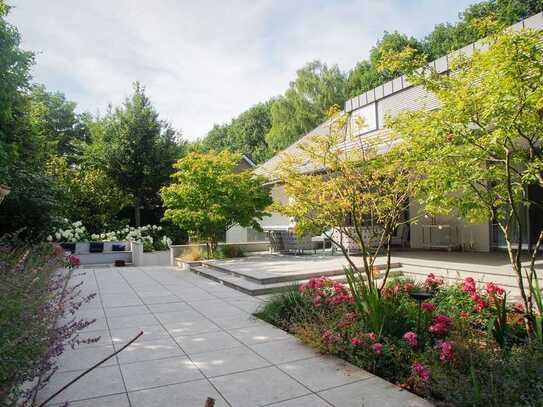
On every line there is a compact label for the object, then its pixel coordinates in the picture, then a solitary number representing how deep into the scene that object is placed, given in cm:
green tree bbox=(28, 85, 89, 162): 2648
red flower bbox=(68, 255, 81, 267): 896
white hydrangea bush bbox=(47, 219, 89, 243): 1414
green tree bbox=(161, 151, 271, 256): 1138
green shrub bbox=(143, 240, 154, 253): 1489
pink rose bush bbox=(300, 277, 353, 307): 475
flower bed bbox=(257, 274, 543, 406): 262
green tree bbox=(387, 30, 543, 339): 314
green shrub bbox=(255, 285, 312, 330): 500
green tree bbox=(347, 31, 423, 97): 3004
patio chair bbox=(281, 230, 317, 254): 1196
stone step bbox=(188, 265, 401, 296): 738
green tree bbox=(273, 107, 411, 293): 489
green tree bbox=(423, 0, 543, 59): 2250
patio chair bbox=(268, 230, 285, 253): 1250
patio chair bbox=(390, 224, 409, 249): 1243
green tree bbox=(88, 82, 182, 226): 1789
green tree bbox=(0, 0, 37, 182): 842
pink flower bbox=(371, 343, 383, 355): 343
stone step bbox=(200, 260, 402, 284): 790
